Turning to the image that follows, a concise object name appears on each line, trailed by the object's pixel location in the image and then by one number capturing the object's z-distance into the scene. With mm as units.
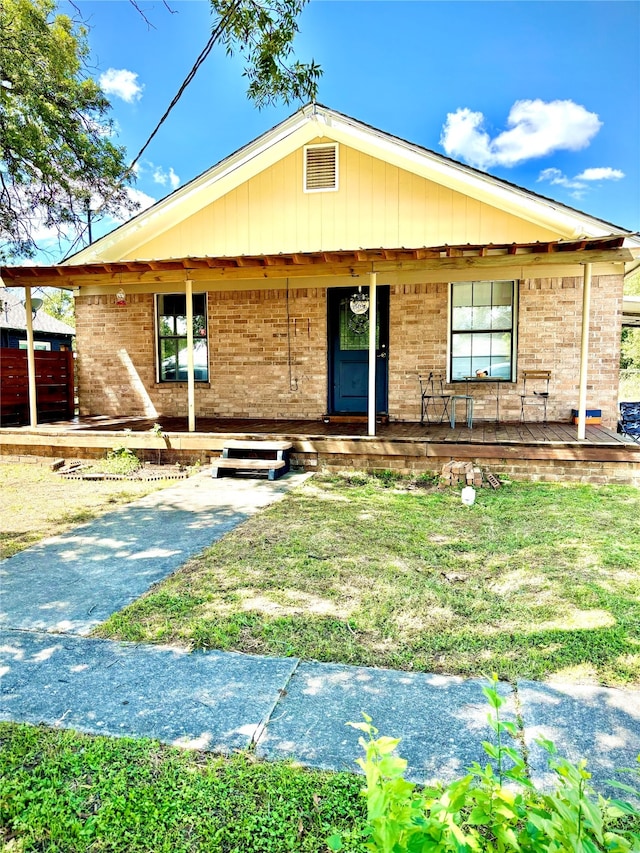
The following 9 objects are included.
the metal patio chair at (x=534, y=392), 9086
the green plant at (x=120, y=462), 8188
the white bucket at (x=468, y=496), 6258
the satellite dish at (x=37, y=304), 11600
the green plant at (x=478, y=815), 1059
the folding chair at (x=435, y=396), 9430
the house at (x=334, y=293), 8602
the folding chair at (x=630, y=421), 8430
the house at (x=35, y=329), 22608
